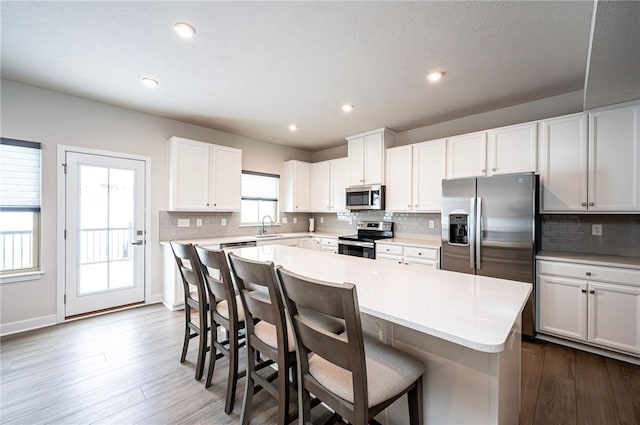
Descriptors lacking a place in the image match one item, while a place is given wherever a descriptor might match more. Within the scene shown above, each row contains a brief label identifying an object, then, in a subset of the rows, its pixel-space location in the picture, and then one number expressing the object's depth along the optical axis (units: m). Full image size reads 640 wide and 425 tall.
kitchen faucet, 5.07
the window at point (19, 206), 2.80
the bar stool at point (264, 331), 1.29
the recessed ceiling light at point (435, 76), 2.58
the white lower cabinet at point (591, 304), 2.29
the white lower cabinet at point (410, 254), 3.41
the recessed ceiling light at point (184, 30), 1.93
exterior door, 3.21
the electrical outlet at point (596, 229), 2.83
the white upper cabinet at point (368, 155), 4.27
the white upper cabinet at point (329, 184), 4.97
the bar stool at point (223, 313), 1.67
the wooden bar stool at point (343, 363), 0.96
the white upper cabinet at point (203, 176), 3.77
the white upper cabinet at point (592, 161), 2.45
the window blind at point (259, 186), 4.92
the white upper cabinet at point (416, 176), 3.69
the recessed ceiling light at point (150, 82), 2.75
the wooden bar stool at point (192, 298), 1.98
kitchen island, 1.00
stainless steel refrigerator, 2.70
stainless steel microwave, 4.26
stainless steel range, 4.07
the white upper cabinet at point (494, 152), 2.96
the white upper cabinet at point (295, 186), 5.35
